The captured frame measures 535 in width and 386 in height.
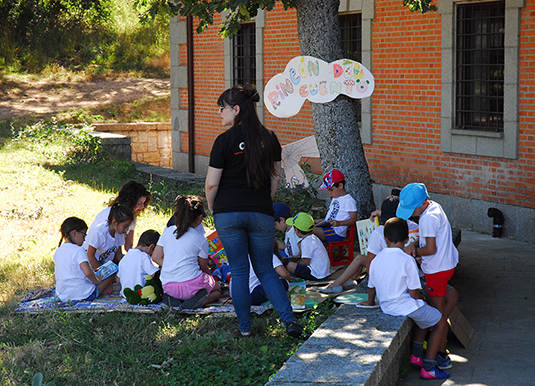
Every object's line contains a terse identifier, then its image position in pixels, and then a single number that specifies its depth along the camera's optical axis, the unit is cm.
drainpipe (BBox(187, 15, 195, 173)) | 1477
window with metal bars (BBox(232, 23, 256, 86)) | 1349
